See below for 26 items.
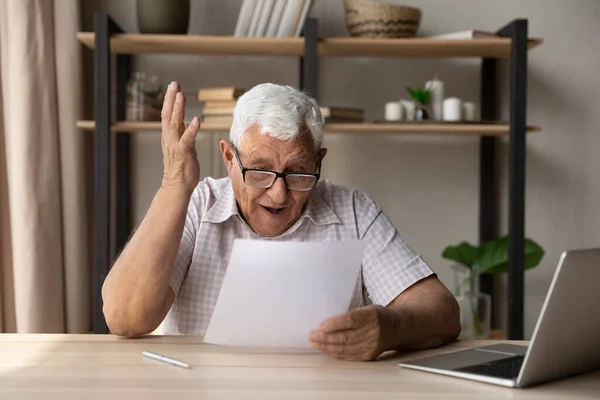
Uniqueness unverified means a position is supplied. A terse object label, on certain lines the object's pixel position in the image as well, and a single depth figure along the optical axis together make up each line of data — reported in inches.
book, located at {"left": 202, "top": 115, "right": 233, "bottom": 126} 108.6
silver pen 49.4
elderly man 57.1
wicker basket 109.8
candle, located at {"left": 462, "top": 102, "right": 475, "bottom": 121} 113.5
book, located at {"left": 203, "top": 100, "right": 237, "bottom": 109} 108.8
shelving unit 104.6
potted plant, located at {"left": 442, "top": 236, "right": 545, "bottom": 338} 112.7
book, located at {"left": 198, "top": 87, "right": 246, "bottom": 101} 108.3
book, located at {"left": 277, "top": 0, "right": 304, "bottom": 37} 108.0
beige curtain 106.0
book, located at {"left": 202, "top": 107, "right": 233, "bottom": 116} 108.9
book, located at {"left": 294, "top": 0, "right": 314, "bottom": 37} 108.0
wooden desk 43.5
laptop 42.1
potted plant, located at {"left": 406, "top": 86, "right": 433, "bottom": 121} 111.0
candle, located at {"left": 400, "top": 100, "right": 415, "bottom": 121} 112.8
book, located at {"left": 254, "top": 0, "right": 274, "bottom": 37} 108.9
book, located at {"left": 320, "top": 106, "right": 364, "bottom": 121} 107.6
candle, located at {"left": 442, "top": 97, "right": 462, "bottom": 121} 110.8
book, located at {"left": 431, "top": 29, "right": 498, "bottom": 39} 108.8
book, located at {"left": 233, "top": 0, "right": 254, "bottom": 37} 110.4
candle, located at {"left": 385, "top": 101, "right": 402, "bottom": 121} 112.1
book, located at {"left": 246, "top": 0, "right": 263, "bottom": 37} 109.6
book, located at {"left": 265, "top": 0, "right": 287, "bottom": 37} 108.6
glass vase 113.2
